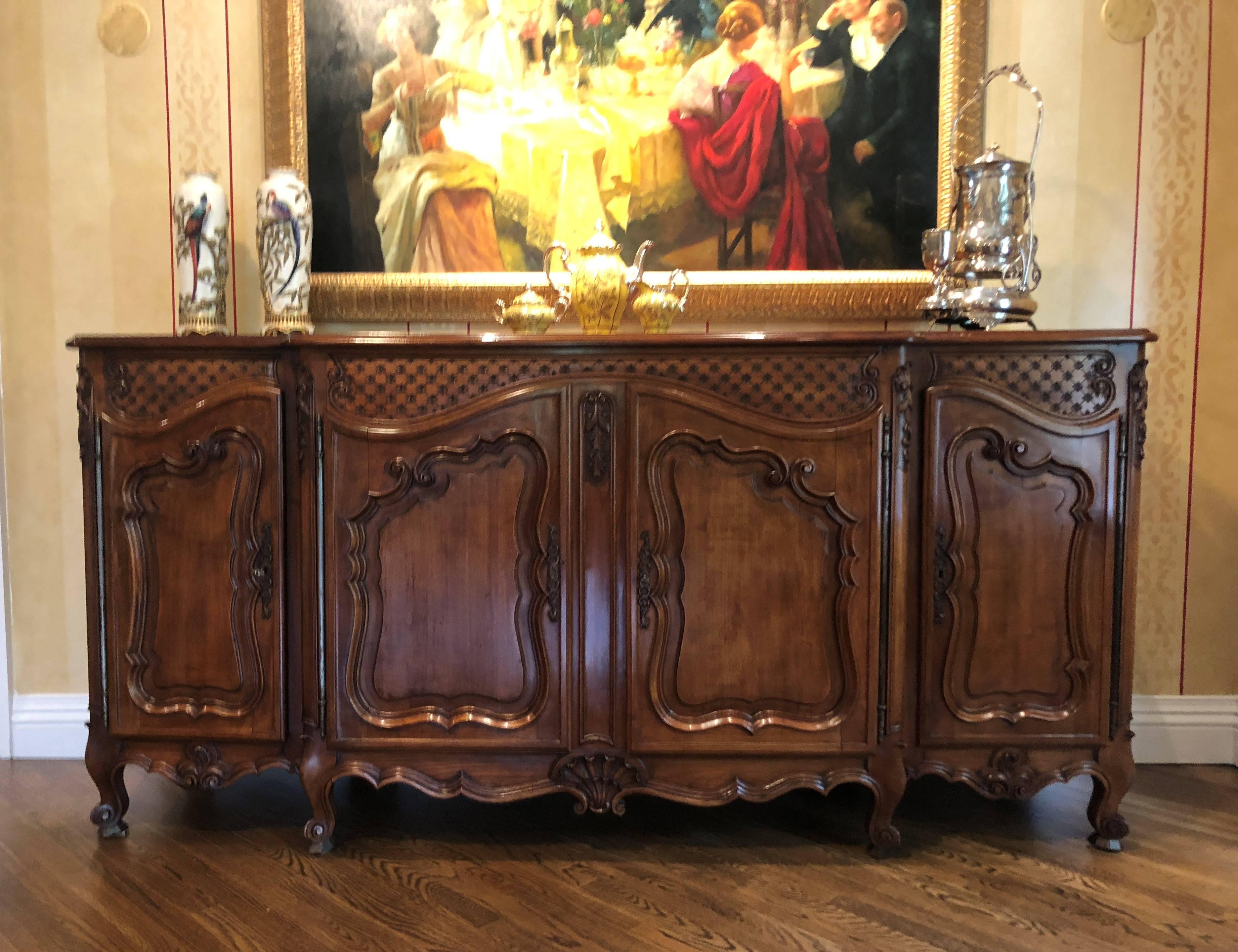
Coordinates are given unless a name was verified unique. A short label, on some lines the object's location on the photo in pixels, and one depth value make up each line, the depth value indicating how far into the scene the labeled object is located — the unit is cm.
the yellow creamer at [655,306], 208
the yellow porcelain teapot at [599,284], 205
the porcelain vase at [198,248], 218
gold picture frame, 229
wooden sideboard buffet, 179
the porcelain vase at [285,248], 217
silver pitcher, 204
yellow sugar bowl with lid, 206
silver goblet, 209
